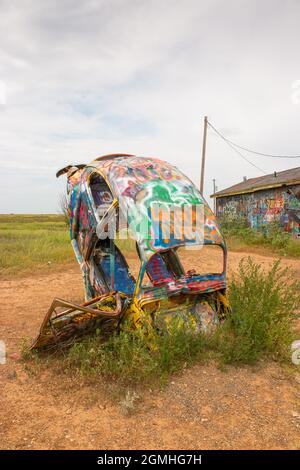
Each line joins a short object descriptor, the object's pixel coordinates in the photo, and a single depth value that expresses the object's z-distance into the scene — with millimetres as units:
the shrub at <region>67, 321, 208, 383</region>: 3463
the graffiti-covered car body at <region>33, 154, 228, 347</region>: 3756
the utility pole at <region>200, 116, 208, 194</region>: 20953
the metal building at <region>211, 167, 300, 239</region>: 15711
